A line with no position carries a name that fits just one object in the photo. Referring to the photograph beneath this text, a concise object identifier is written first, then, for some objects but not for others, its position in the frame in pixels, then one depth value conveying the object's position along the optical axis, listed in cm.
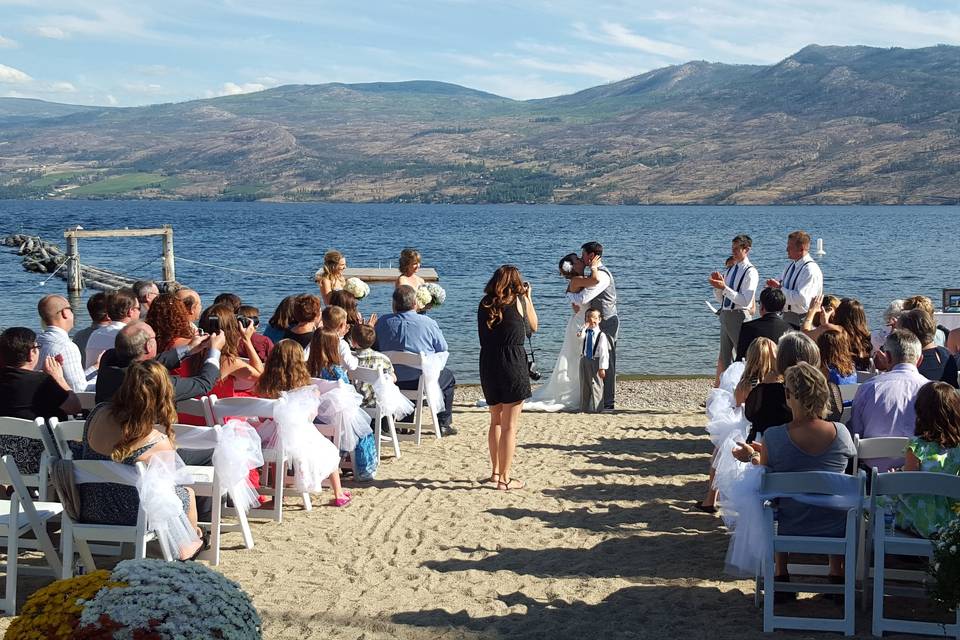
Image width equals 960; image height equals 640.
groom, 1073
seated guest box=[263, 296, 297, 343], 823
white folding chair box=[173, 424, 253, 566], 576
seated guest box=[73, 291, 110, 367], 786
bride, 1145
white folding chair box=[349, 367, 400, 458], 834
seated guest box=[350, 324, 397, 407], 846
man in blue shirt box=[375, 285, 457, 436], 919
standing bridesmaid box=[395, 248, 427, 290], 982
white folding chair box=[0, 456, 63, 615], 499
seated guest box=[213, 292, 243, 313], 777
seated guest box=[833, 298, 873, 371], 735
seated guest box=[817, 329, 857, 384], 680
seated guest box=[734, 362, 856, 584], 507
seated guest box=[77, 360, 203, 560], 516
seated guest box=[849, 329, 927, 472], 585
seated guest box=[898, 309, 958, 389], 678
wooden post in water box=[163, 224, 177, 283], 3149
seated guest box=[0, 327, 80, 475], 592
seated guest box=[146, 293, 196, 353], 675
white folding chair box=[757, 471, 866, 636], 478
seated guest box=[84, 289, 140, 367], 771
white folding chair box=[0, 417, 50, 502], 544
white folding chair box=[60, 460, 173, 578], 508
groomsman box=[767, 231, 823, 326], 960
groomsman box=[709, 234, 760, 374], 1050
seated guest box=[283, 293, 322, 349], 796
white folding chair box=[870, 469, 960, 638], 459
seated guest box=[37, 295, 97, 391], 709
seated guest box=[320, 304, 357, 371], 774
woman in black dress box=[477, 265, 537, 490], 734
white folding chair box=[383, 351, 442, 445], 898
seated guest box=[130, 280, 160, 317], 881
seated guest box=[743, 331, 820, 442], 600
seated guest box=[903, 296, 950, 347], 769
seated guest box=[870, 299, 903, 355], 754
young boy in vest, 1101
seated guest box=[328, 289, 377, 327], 867
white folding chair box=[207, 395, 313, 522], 648
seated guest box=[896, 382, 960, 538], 487
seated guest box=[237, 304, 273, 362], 751
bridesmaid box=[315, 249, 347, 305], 1004
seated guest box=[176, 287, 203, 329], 735
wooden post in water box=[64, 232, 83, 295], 3466
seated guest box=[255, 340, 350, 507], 680
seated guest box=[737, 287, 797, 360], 817
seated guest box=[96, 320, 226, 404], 590
